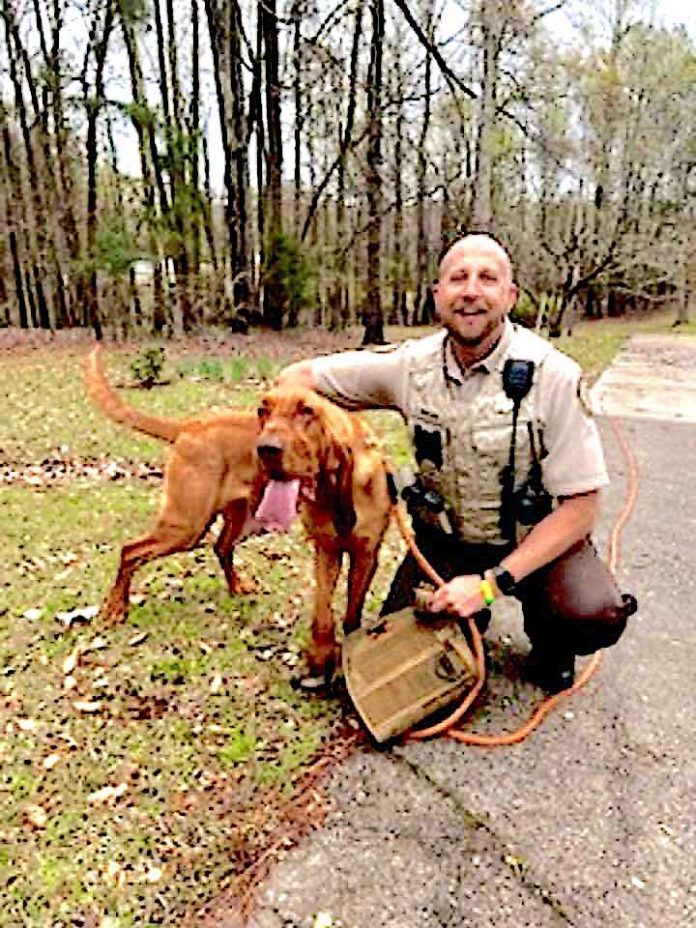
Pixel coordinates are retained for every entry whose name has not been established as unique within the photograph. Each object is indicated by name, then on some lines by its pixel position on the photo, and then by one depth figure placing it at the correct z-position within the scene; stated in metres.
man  2.52
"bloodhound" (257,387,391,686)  2.39
